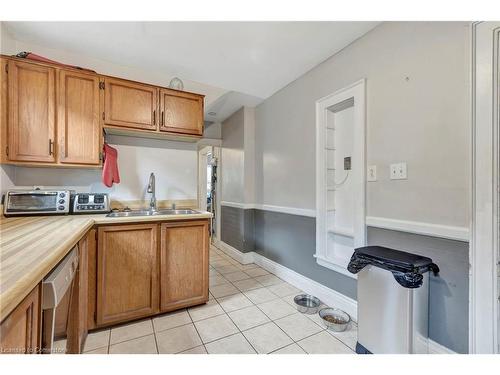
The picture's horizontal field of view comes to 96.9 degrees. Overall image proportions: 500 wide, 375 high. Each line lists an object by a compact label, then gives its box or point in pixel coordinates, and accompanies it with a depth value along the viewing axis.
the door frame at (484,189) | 1.19
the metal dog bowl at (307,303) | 2.06
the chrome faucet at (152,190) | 2.41
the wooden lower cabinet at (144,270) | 1.71
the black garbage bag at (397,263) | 1.24
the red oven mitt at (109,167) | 2.07
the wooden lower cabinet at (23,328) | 0.54
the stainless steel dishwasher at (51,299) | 0.77
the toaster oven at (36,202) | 1.76
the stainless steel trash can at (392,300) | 1.26
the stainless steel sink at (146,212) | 2.05
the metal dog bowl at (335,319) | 1.77
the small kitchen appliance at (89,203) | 1.96
